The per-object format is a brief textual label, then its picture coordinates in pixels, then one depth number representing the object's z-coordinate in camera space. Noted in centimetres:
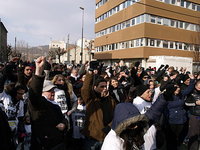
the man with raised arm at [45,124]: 296
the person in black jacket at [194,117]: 571
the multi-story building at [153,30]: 3353
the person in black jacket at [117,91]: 522
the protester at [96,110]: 405
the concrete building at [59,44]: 13962
